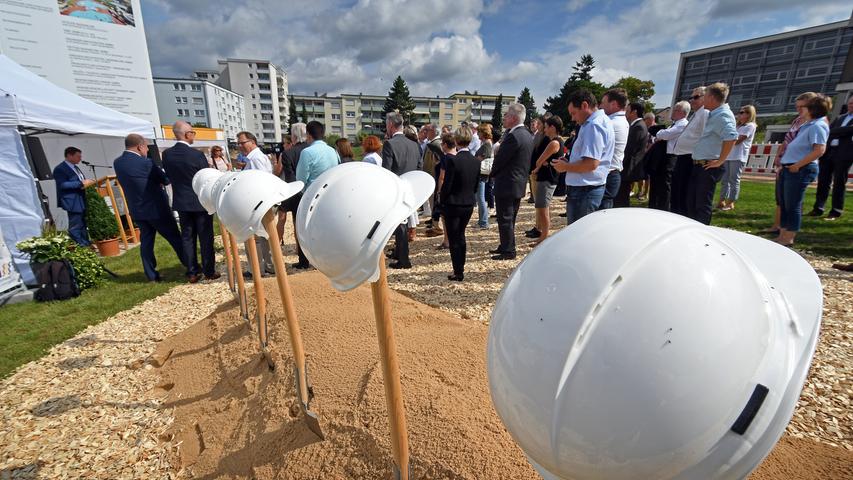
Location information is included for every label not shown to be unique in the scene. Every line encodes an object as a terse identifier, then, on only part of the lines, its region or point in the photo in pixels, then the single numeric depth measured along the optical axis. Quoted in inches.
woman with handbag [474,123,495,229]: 319.9
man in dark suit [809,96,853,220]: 259.9
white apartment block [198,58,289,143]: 3324.3
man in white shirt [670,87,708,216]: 206.4
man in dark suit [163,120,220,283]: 229.3
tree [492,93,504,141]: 2898.6
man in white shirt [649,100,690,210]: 250.3
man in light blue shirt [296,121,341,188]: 222.2
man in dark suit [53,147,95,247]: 309.3
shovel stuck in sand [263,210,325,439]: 105.0
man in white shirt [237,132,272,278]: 243.4
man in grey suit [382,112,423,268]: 242.9
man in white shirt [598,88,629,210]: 200.4
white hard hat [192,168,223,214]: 151.0
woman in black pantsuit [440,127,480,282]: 203.6
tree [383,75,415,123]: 2918.3
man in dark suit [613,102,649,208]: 255.4
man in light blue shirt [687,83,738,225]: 185.8
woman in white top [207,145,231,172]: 353.1
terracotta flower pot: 322.5
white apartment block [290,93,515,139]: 3779.5
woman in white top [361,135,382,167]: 242.8
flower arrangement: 221.5
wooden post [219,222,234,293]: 177.5
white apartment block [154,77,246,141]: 2572.1
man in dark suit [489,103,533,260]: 218.8
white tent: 244.5
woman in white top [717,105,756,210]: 297.0
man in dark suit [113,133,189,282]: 235.5
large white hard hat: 25.8
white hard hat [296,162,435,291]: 60.4
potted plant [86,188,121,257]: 317.1
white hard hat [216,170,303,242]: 101.7
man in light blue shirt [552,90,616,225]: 164.6
